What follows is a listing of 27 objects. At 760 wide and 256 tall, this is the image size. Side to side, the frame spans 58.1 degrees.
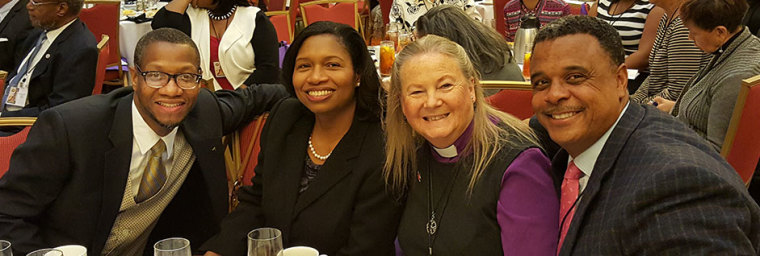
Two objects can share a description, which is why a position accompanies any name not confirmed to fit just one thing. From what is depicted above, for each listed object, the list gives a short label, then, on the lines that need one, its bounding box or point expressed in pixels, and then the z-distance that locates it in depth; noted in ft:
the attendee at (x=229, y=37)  12.87
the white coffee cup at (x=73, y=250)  5.15
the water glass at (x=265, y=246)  5.06
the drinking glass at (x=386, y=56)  13.48
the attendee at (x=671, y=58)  12.02
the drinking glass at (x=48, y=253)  4.91
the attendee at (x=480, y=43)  11.18
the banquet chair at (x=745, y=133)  8.29
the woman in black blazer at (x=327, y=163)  6.73
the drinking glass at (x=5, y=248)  4.99
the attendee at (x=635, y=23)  14.15
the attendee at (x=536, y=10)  16.94
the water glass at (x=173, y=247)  4.99
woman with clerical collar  5.52
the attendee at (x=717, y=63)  9.66
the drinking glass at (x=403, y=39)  14.67
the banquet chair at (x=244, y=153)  8.32
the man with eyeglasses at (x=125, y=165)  6.70
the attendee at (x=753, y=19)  15.39
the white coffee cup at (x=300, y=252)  5.29
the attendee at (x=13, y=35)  15.47
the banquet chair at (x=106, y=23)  18.31
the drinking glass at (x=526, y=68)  12.91
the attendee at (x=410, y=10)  17.19
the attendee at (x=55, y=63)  12.57
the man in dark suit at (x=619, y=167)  4.19
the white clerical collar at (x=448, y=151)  6.05
